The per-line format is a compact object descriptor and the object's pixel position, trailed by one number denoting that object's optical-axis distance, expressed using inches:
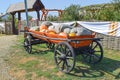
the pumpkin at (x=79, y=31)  120.9
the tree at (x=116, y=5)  239.4
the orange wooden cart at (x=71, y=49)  116.2
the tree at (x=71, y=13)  288.9
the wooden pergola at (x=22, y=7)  327.5
